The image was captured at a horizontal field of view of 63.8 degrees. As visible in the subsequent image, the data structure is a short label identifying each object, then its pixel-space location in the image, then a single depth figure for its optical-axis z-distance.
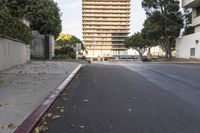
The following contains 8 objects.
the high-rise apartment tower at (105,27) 59.49
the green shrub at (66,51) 16.21
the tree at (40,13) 14.04
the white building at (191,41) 21.27
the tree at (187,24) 27.71
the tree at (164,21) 24.50
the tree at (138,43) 42.14
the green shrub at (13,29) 7.09
